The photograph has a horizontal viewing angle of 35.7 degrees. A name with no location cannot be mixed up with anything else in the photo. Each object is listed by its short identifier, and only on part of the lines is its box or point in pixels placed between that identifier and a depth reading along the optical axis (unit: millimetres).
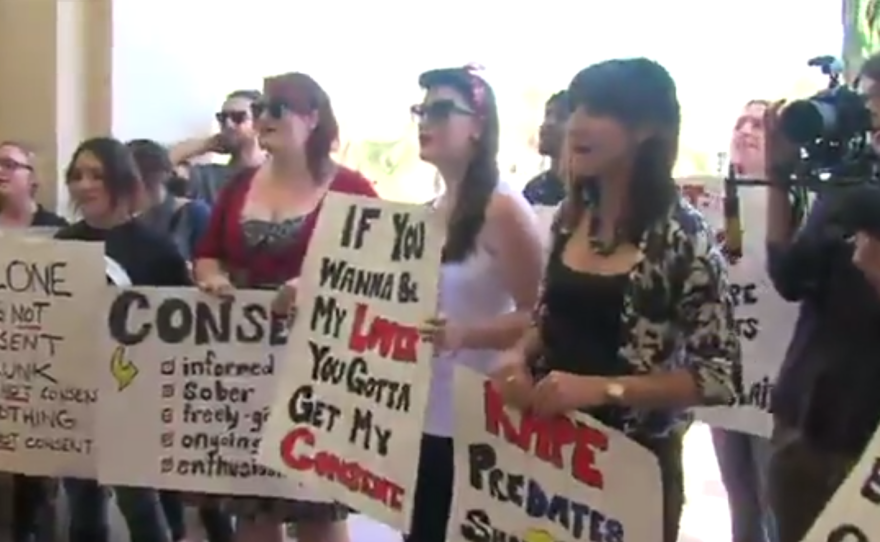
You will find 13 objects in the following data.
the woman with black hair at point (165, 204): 4020
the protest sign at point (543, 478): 1972
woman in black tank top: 1950
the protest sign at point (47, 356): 3246
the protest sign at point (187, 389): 3000
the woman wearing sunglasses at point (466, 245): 2533
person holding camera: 2211
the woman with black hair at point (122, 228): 3289
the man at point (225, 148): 4238
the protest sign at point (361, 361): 2477
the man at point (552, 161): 3592
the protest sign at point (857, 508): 1778
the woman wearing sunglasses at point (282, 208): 2818
